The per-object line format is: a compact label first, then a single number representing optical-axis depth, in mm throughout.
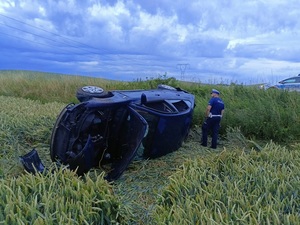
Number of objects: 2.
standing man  5401
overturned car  3501
